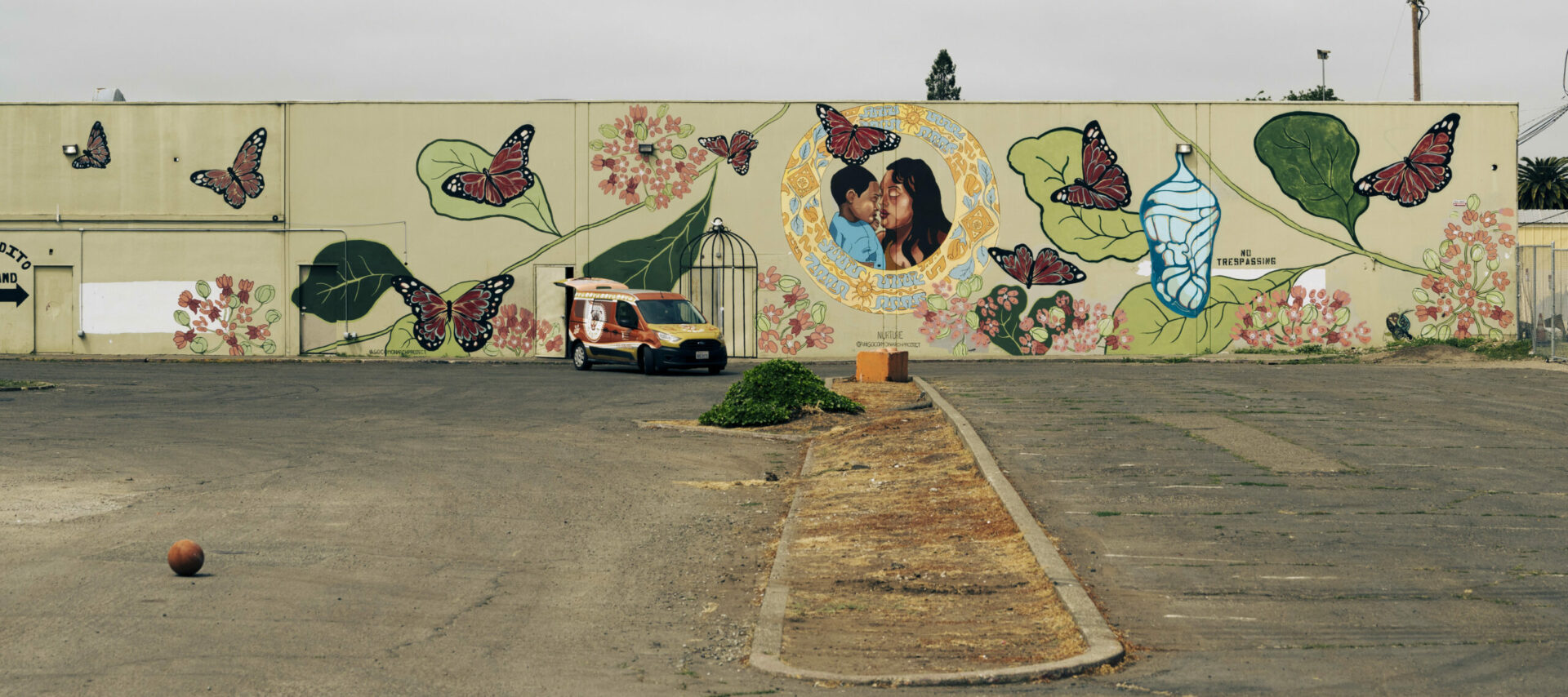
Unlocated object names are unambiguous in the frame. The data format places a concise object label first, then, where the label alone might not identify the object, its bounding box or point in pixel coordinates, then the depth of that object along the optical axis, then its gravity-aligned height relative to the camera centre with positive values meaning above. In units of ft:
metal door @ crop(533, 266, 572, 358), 109.60 +2.74
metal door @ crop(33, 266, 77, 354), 110.73 +2.83
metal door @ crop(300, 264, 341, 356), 110.52 +1.10
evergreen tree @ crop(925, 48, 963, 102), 261.85 +56.43
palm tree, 239.30 +32.72
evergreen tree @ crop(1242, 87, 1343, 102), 247.91 +53.56
